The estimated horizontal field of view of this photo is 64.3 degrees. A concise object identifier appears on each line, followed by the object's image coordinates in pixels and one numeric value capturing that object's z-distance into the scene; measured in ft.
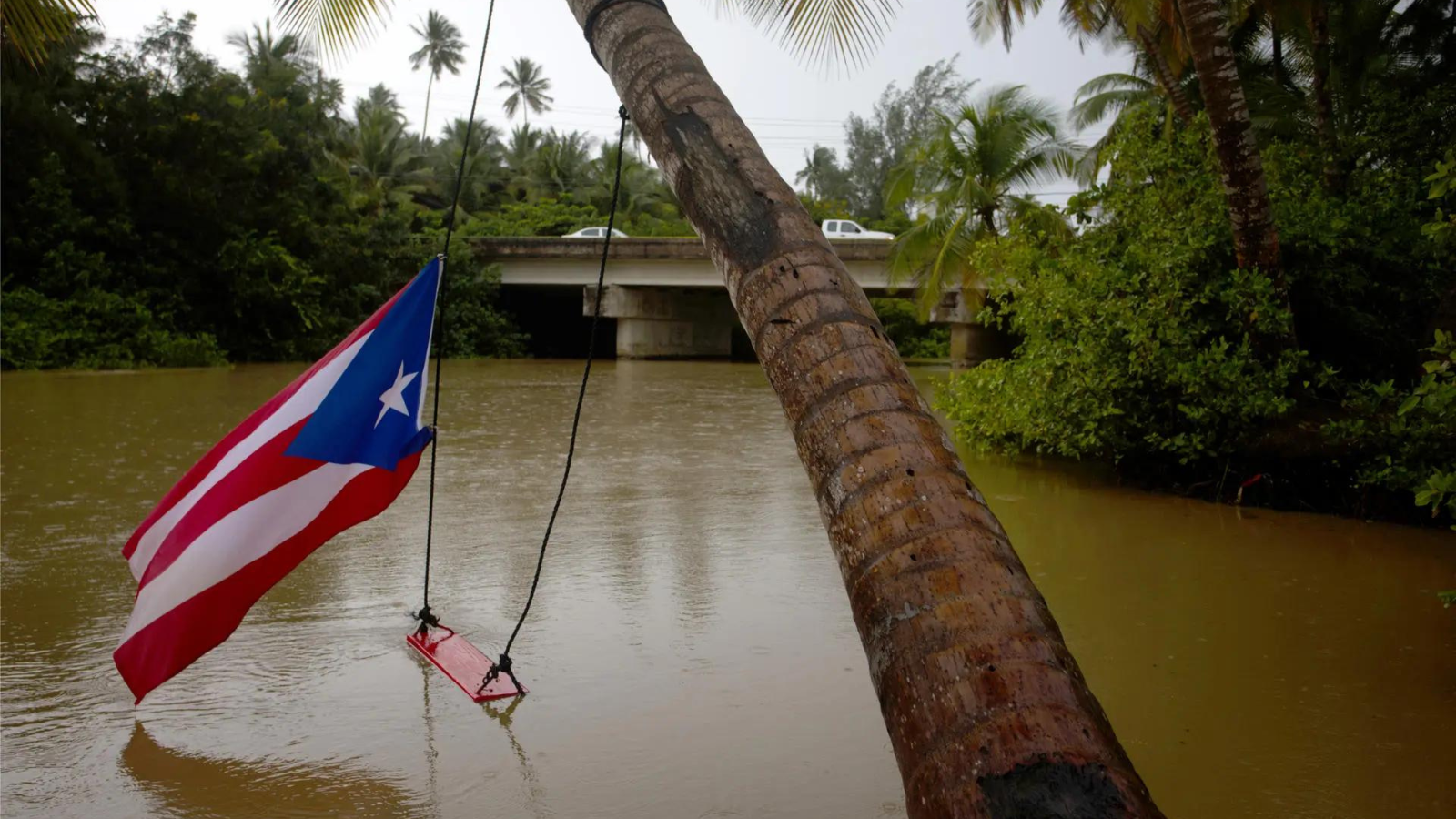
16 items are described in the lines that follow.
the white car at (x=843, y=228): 119.61
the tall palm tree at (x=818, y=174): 208.95
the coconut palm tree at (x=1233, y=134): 23.40
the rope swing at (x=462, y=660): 13.16
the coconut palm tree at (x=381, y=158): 133.59
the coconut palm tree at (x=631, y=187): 145.38
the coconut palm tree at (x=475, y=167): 149.28
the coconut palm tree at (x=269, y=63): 117.70
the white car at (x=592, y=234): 110.43
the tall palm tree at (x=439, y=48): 189.47
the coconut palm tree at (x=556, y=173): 153.99
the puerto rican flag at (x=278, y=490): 11.68
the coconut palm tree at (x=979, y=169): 65.21
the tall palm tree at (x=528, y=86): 199.41
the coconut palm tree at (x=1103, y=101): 62.64
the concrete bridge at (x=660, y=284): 91.61
